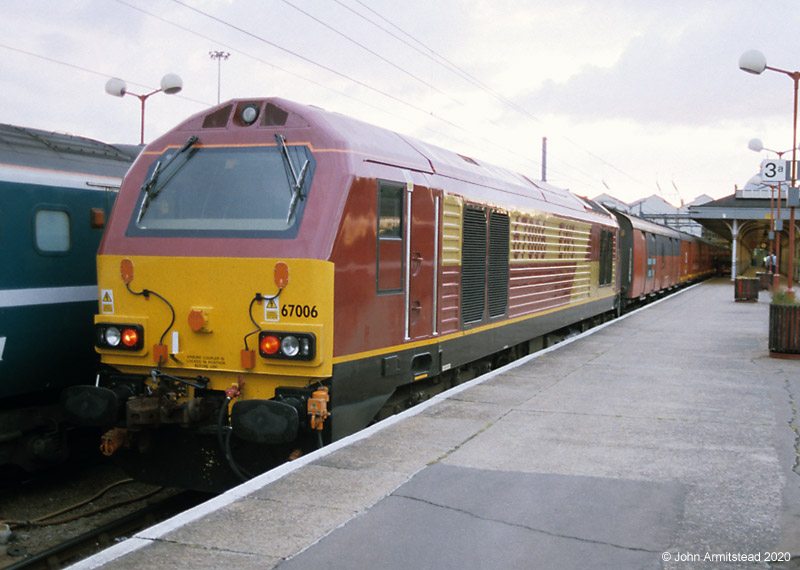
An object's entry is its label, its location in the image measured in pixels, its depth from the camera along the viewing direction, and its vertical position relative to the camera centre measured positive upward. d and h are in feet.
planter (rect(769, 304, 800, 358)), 38.83 -3.44
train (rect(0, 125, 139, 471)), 22.85 -0.91
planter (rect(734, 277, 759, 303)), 84.28 -2.96
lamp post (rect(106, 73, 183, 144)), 57.77 +13.04
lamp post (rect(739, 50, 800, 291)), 60.75 +15.75
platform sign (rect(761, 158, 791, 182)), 66.23 +8.08
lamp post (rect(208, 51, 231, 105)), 124.35 +32.59
